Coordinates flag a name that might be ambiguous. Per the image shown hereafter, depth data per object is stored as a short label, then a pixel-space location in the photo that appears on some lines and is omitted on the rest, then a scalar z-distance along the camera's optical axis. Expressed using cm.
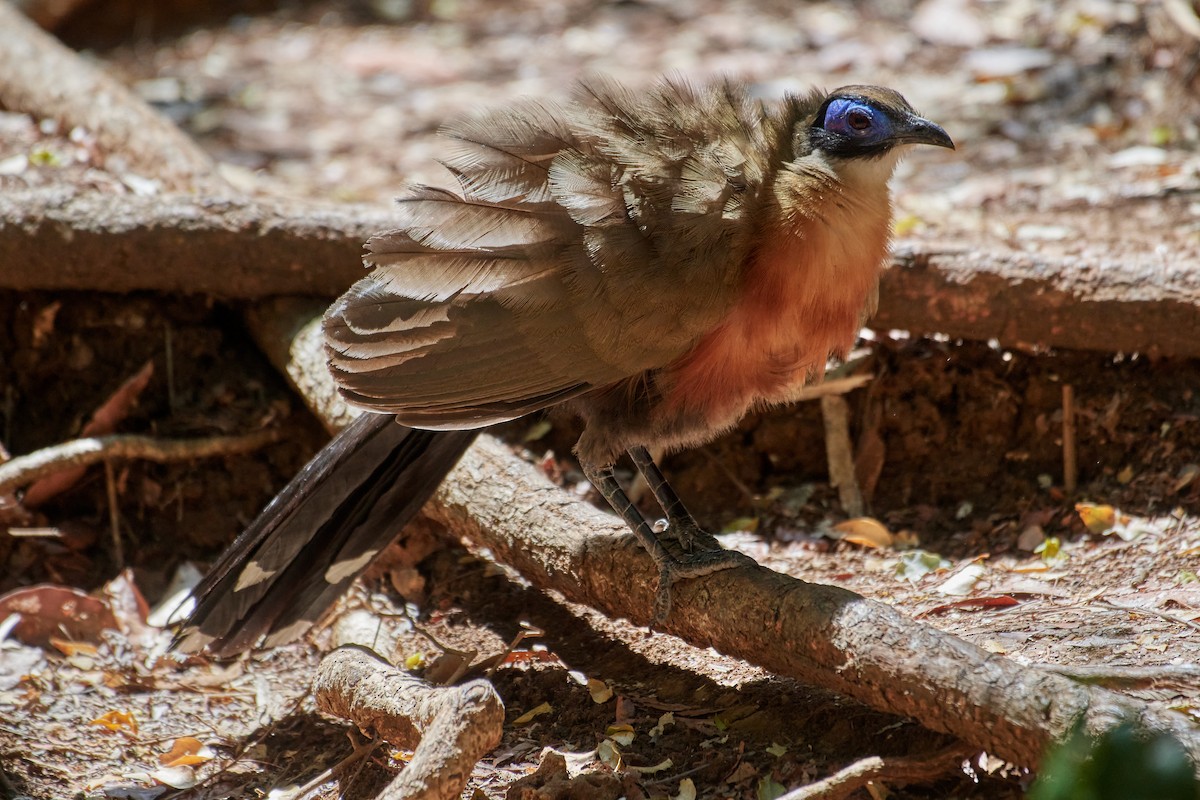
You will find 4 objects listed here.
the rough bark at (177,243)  823
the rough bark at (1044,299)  747
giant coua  599
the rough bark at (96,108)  955
